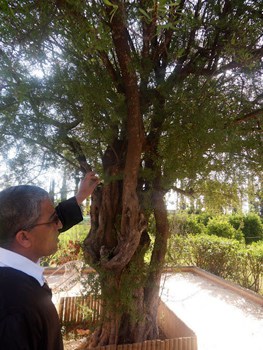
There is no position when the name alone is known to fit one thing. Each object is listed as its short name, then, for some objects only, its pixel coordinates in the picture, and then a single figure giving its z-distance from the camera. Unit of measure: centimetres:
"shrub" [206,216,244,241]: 1472
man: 114
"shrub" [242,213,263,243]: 1923
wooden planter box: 347
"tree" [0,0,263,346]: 239
